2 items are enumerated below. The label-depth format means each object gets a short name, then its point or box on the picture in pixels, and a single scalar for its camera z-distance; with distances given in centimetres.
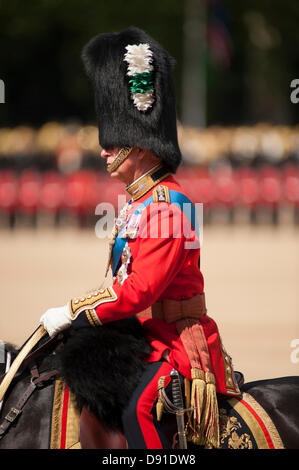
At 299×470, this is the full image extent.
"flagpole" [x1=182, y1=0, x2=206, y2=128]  4772
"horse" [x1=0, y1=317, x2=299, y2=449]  566
